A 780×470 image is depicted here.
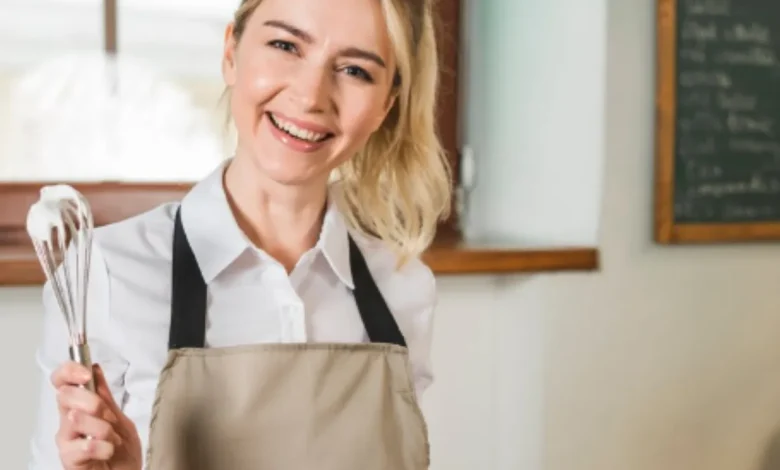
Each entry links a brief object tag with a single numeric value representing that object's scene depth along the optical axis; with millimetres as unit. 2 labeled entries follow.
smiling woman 753
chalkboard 1279
